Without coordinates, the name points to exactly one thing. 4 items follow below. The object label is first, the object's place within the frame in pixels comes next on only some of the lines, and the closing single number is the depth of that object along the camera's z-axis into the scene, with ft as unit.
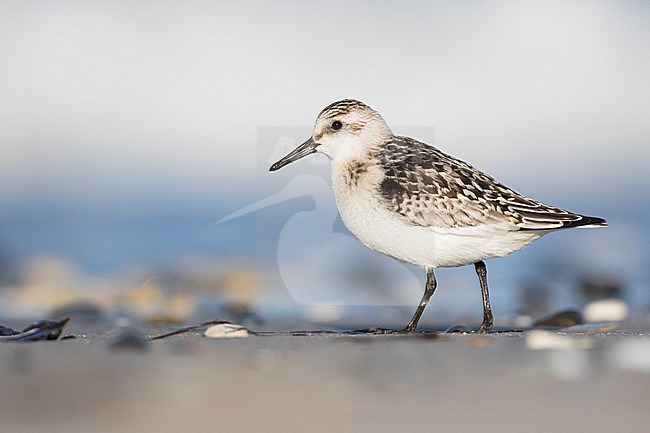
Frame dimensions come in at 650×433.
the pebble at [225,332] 32.53
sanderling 35.88
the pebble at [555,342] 28.86
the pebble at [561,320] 39.29
